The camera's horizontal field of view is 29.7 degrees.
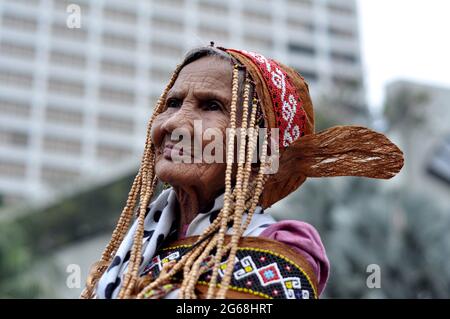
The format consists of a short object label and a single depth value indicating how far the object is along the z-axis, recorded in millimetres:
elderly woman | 2549
